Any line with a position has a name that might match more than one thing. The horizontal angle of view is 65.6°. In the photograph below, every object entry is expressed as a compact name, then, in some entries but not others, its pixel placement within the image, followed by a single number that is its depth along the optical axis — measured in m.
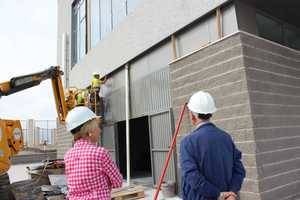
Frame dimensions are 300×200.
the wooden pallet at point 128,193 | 5.28
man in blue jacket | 1.91
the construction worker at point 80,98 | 8.26
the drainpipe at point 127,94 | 7.26
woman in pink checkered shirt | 1.92
